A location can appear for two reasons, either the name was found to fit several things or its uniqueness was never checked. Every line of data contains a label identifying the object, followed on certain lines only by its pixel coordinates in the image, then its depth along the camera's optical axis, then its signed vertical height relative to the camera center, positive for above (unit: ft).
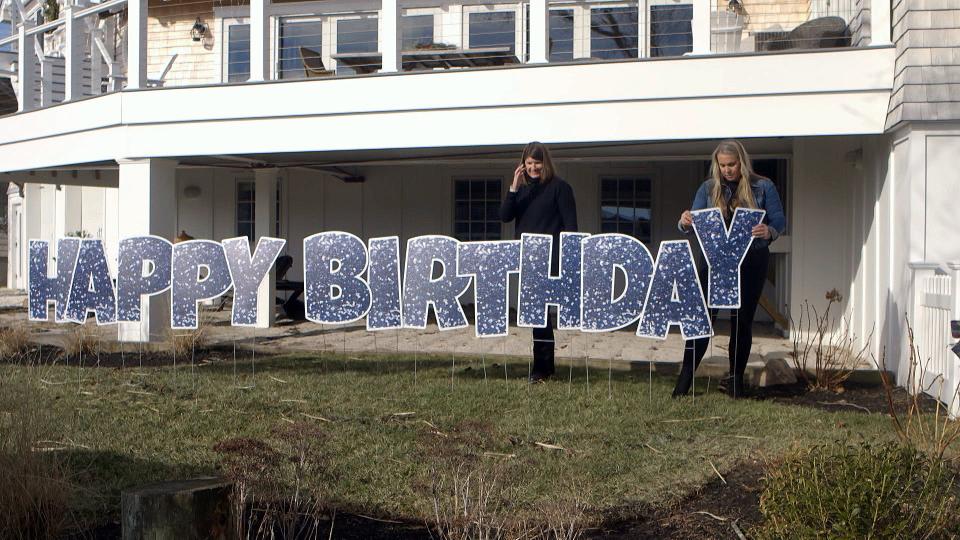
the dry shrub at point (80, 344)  30.80 -2.84
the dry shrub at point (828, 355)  25.18 -2.92
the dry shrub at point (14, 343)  29.86 -2.77
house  28.07 +4.41
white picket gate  21.35 -1.57
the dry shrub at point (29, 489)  13.14 -3.17
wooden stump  11.10 -2.89
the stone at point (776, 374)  25.77 -3.05
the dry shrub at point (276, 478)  12.64 -3.38
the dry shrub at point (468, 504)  12.41 -3.60
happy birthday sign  23.45 -0.63
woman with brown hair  25.08 +1.27
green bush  11.16 -2.78
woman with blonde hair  23.16 +0.78
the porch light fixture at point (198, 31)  52.65 +11.79
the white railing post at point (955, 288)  20.96 -0.67
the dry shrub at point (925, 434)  14.44 -2.79
